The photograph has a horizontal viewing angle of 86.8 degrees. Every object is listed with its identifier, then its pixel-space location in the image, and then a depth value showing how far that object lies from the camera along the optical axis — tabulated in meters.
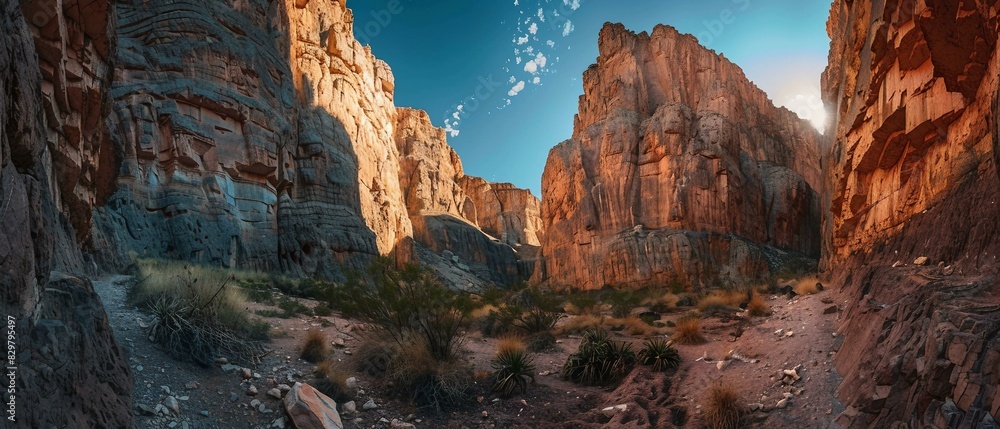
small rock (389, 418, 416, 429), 8.58
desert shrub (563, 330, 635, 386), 11.50
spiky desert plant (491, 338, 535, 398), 10.52
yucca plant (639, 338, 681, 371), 11.35
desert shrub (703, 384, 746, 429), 7.75
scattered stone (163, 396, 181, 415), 6.75
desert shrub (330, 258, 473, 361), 11.60
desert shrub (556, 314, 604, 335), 17.69
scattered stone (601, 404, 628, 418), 9.27
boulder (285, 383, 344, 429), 7.46
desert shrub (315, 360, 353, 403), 9.01
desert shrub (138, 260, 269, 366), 8.57
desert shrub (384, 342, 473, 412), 9.56
